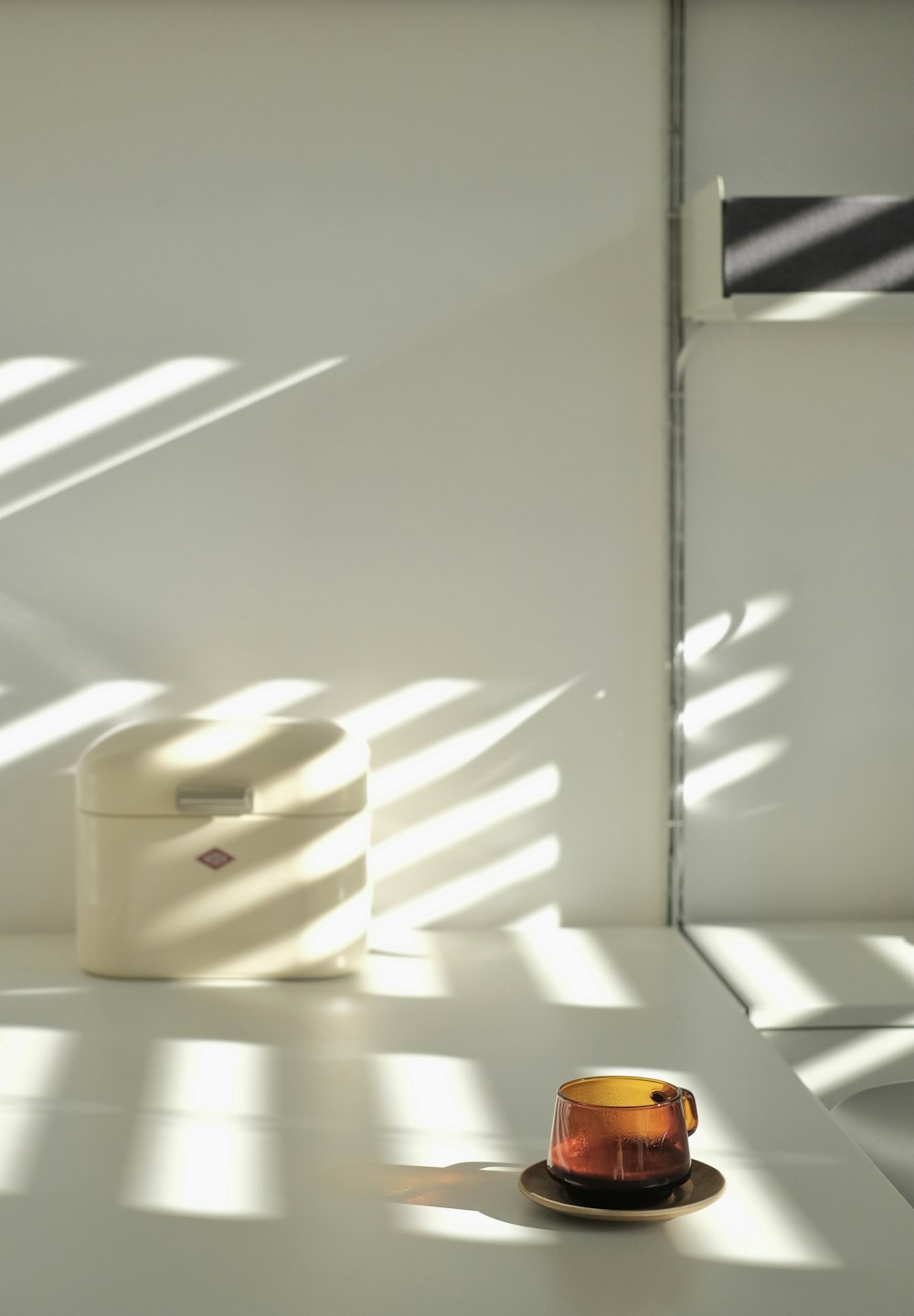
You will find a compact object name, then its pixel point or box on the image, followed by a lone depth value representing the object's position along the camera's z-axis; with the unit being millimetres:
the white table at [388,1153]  1024
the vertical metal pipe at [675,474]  2035
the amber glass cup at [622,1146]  1105
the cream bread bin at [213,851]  1794
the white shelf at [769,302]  1836
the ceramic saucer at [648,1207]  1092
